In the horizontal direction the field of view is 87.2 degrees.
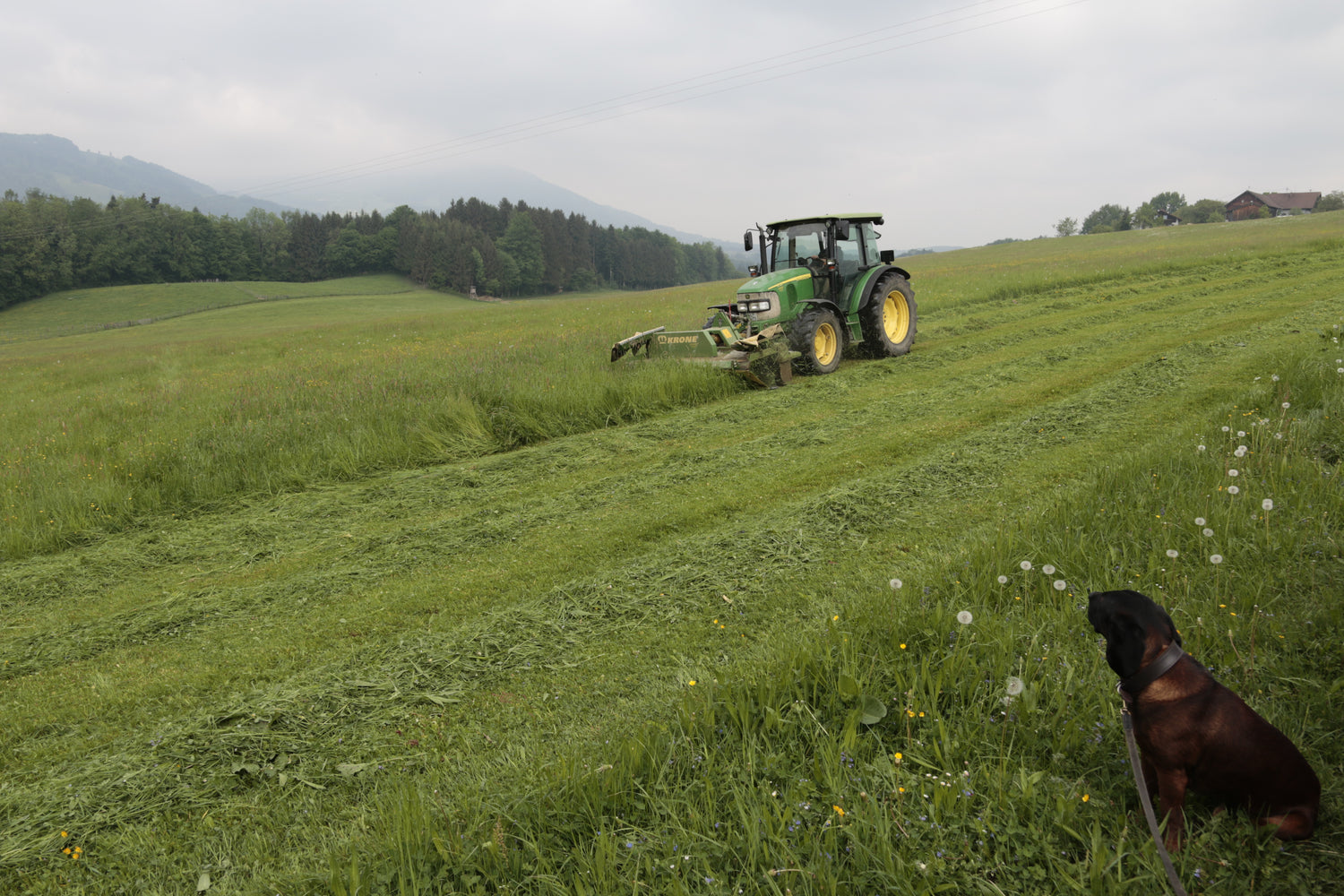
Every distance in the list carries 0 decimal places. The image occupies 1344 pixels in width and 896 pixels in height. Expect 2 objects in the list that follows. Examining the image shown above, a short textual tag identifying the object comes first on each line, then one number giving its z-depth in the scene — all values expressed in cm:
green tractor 1041
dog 194
